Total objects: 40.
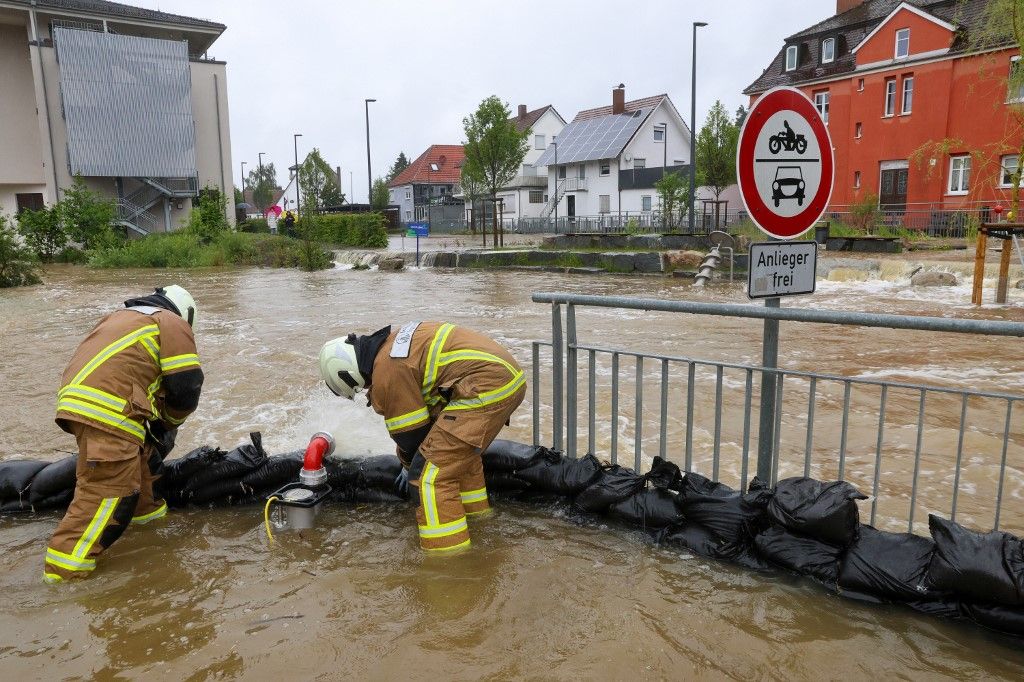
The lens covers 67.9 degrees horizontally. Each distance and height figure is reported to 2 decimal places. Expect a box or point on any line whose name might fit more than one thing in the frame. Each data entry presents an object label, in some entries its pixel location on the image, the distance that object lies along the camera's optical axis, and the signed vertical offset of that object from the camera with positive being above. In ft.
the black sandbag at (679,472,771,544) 11.58 -4.52
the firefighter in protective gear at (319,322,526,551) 12.26 -2.85
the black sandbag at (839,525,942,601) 10.03 -4.72
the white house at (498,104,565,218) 176.76 +10.07
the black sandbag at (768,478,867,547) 10.52 -4.13
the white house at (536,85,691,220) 152.35 +12.15
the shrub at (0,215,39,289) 62.69 -3.47
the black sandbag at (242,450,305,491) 14.64 -4.87
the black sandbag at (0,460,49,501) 14.58 -4.91
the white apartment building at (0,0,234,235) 106.52 +16.17
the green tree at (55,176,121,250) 92.58 +0.08
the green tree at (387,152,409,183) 381.89 +25.46
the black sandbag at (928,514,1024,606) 9.16 -4.29
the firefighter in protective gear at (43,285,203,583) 11.69 -2.91
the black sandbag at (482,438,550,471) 14.23 -4.46
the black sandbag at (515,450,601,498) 13.57 -4.63
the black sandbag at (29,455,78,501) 14.41 -4.90
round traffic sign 10.98 +0.73
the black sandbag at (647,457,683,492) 12.51 -4.28
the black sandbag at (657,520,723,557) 11.93 -5.13
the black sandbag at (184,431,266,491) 14.64 -4.79
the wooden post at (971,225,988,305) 40.86 -2.97
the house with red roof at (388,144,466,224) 208.64 +9.81
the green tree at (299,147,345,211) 129.86 +7.52
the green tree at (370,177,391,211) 205.67 +6.29
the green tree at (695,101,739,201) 124.45 +10.59
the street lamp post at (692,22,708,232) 76.40 +11.65
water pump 13.19 -4.81
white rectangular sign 10.84 -0.80
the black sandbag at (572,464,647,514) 12.92 -4.64
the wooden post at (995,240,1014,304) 41.90 -3.49
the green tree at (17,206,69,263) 90.27 -1.34
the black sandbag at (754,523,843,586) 10.76 -4.86
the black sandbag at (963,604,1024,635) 9.21 -4.93
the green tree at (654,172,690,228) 100.73 +2.49
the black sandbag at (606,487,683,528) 12.56 -4.87
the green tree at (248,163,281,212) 323.12 +16.11
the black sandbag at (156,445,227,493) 14.70 -4.79
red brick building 87.92 +13.91
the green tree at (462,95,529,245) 137.49 +12.72
